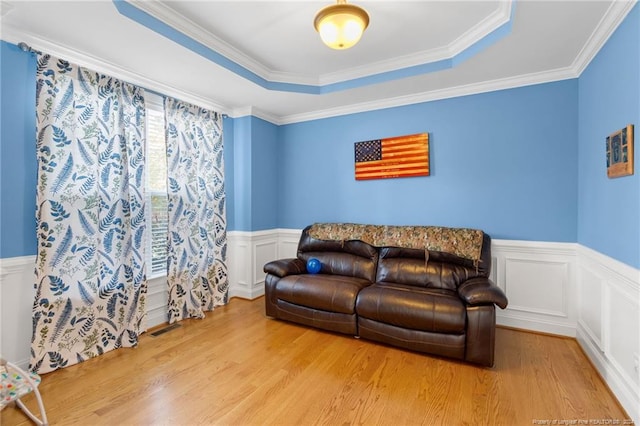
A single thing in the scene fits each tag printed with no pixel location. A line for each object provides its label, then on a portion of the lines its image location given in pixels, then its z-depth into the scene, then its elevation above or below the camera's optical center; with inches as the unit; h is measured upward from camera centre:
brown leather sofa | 89.8 -30.1
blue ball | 132.9 -25.6
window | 120.4 +9.2
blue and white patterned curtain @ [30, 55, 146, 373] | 87.4 -1.5
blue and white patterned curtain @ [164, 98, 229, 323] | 124.9 -0.6
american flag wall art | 134.3 +25.6
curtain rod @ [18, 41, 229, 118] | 83.4 +47.5
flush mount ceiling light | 70.2 +46.5
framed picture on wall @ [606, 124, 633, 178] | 69.8 +14.5
